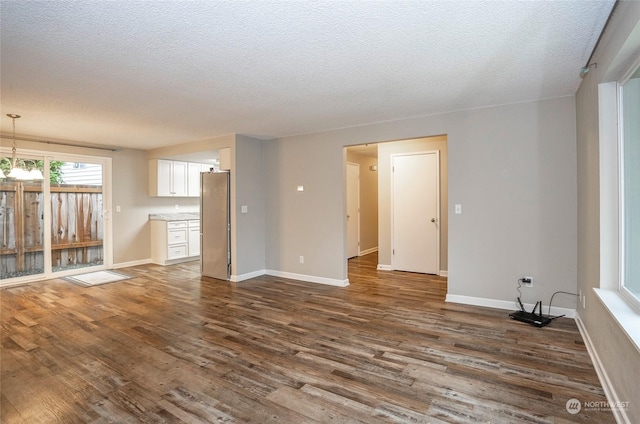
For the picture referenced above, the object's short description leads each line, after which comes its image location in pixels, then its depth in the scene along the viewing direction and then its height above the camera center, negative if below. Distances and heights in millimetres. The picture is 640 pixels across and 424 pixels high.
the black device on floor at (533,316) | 3275 -1143
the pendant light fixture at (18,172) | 4086 +547
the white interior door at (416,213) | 5602 -70
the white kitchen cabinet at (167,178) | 6777 +717
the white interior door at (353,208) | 7285 +36
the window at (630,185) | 2059 +143
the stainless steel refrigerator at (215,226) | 5375 -257
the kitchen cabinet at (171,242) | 6699 -645
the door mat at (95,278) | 5285 -1129
